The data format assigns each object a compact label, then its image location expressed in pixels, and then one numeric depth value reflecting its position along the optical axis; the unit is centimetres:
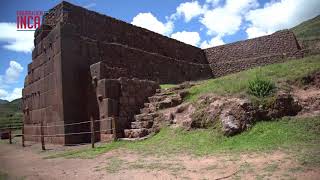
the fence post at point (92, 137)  768
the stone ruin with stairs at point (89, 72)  901
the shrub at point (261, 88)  679
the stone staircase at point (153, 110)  806
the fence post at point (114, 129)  815
